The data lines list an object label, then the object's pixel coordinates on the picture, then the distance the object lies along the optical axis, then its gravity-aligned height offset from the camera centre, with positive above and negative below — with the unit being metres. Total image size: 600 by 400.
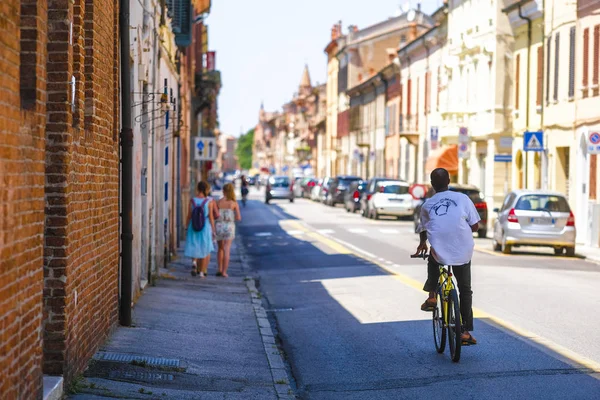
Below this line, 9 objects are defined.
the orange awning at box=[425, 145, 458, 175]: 56.56 +0.65
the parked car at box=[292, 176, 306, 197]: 93.31 -1.13
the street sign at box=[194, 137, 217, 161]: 36.56 +0.64
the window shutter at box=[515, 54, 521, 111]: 46.06 +3.51
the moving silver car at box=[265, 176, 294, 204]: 79.00 -1.02
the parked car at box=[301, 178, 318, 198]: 87.81 -0.97
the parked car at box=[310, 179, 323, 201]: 80.88 -1.28
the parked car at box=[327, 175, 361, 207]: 69.19 -0.87
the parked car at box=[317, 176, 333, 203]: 72.99 -1.05
